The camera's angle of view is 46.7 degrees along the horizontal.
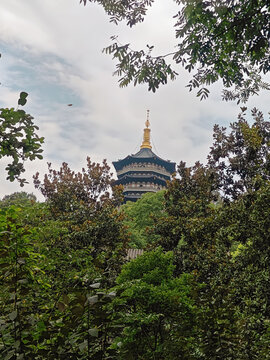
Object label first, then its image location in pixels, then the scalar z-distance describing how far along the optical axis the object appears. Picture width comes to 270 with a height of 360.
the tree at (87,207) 12.02
